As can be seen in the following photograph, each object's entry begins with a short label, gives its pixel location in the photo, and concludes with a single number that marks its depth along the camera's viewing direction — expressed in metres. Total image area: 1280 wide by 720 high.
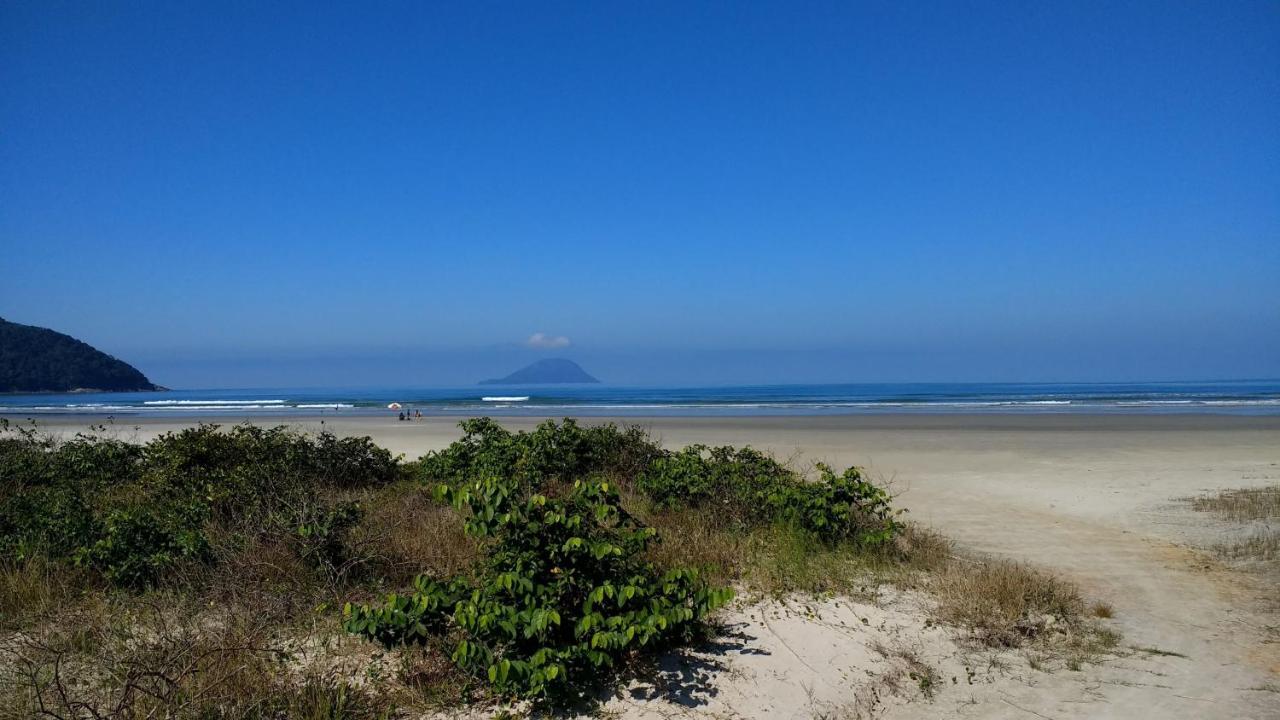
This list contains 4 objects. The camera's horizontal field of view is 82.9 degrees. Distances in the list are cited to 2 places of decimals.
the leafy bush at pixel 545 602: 4.45
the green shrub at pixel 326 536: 6.14
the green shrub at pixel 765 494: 8.06
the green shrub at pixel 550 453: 10.43
